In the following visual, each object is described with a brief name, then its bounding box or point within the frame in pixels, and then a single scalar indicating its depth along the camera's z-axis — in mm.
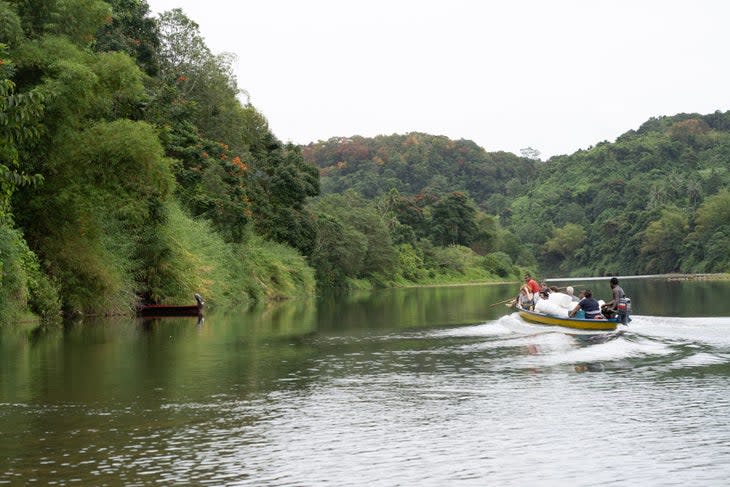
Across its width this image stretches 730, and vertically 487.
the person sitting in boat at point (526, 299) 38175
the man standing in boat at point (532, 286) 40688
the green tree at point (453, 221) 139375
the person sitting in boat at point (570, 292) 35366
